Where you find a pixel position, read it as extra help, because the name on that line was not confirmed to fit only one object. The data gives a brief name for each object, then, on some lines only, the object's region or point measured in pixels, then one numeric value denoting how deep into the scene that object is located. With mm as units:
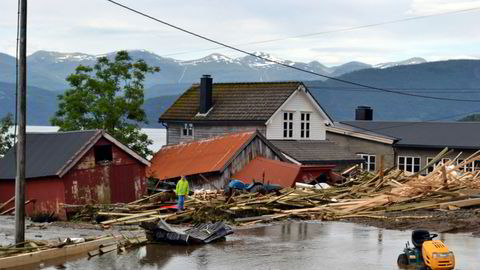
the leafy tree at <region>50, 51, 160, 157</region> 49594
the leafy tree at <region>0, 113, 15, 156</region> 59469
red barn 32562
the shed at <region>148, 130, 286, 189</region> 39906
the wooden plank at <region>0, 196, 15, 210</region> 34488
